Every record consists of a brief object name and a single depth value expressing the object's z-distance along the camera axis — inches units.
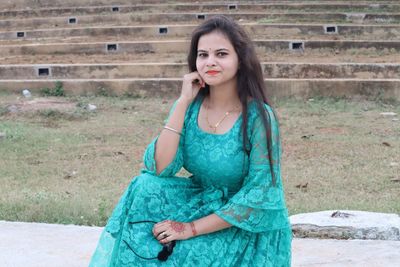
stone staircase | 433.4
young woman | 118.4
